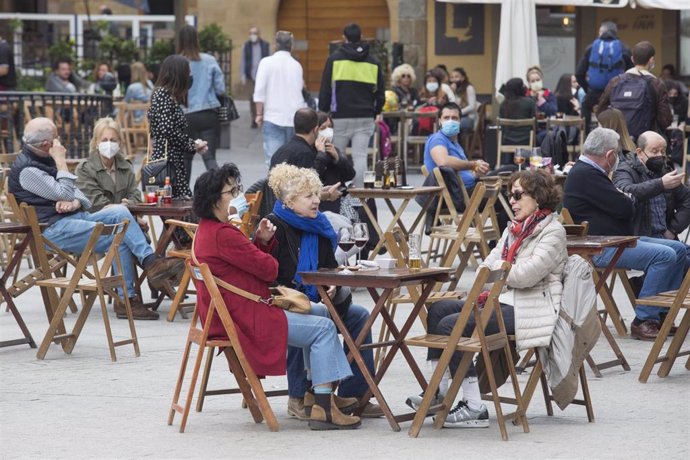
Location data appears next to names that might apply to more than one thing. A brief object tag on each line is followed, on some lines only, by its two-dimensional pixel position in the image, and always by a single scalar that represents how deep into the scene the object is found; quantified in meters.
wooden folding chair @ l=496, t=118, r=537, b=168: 35.28
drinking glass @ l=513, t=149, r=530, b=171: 22.79
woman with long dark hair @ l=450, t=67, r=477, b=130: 41.75
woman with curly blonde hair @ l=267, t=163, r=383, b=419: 13.70
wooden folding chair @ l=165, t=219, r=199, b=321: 17.98
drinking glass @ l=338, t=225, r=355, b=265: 14.10
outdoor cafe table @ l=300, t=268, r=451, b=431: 12.98
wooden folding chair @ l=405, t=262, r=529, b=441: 12.77
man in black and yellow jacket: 29.70
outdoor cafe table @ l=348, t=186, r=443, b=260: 21.19
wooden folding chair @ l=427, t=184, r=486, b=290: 19.78
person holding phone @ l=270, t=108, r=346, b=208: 20.78
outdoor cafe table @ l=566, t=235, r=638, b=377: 15.76
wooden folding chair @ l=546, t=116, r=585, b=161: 33.70
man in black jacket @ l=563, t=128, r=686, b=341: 17.84
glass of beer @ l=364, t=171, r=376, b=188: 21.55
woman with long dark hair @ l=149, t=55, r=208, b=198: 22.16
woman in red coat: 13.12
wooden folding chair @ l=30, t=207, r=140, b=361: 16.75
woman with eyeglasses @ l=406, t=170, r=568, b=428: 13.39
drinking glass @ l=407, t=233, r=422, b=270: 13.77
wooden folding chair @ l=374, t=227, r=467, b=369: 14.55
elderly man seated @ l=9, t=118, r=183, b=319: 18.52
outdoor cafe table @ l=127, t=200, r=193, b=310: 19.50
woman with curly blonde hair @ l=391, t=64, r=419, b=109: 40.37
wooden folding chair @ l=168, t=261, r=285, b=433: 12.99
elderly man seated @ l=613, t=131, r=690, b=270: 18.44
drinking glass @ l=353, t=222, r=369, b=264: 14.25
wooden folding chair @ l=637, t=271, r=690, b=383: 15.54
